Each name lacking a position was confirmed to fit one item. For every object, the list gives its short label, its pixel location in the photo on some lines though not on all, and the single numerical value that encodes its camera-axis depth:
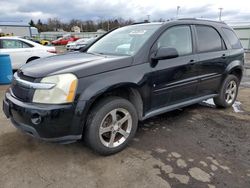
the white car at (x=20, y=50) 8.27
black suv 2.56
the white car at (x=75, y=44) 23.21
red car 36.19
